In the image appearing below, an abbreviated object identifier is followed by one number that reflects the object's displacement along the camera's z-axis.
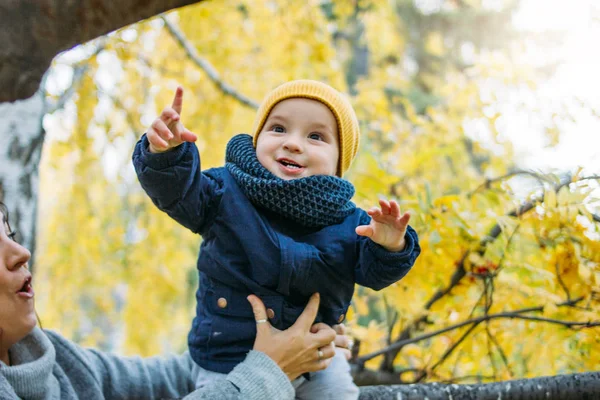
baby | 1.41
